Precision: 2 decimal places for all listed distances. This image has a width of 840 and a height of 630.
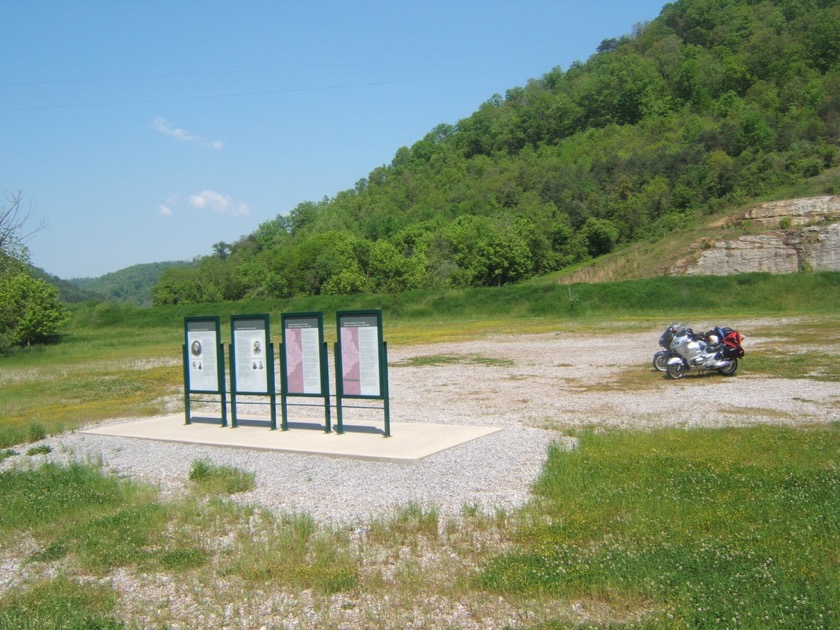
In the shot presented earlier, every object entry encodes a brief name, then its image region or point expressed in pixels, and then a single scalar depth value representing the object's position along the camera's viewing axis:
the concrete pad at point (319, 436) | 12.10
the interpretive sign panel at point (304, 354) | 14.28
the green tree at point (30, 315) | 62.09
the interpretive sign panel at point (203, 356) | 15.84
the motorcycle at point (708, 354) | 20.36
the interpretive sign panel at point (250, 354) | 15.04
